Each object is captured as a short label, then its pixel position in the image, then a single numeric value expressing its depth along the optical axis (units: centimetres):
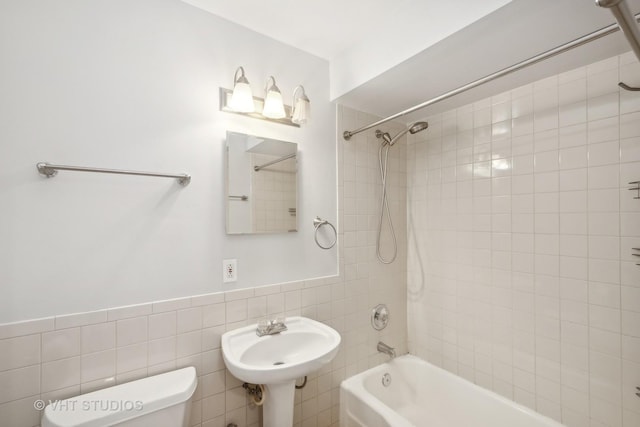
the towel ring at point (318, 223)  179
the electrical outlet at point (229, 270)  146
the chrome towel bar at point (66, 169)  104
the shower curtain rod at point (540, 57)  85
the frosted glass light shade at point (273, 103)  150
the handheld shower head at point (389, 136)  174
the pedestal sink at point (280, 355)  117
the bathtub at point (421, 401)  163
